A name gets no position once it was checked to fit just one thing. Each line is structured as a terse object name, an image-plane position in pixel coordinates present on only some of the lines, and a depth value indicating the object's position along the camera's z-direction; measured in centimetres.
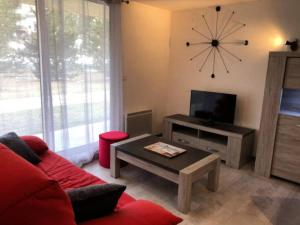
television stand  341
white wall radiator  392
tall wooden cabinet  283
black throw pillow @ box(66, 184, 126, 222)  125
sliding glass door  261
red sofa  85
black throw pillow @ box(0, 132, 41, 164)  213
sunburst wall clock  372
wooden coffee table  235
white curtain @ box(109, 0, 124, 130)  342
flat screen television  362
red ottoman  319
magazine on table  268
